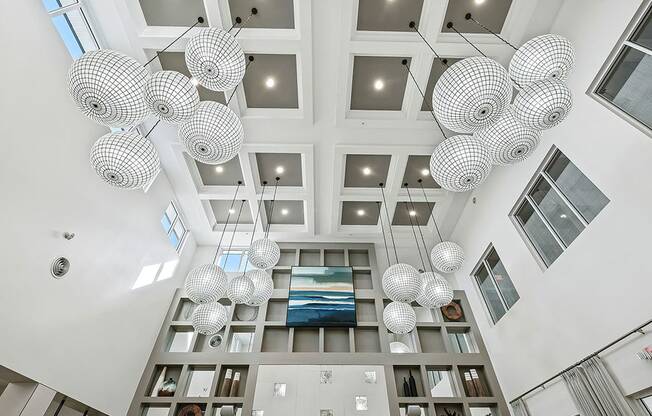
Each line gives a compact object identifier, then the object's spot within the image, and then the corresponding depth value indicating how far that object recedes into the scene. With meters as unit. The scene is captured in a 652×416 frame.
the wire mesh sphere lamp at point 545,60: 2.78
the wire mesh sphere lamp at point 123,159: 2.61
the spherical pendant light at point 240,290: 4.65
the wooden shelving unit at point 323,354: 5.42
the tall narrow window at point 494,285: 5.51
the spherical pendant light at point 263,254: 4.94
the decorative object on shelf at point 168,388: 5.56
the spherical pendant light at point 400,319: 5.20
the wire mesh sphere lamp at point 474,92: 2.40
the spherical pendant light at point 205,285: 4.20
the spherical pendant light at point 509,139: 2.93
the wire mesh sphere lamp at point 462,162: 2.91
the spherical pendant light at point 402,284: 4.38
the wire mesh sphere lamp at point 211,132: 2.75
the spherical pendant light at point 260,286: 5.07
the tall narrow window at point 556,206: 3.90
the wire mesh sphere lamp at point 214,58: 2.65
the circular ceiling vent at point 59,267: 3.69
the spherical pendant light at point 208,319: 4.82
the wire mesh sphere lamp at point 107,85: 2.29
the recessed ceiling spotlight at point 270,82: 4.81
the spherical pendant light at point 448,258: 4.73
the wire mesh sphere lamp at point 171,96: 2.49
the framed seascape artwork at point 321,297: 6.44
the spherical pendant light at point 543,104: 2.64
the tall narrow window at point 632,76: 3.19
